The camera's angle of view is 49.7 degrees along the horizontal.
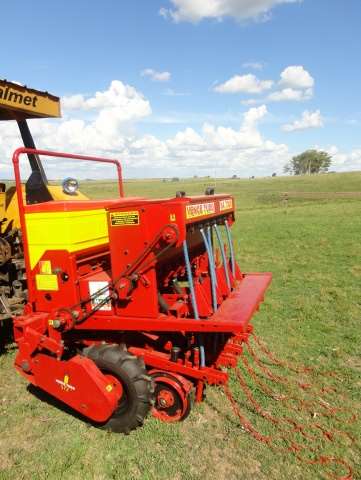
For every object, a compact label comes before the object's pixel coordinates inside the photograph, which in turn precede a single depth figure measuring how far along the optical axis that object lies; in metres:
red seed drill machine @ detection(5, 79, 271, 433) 3.33
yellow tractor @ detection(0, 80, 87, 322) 4.52
